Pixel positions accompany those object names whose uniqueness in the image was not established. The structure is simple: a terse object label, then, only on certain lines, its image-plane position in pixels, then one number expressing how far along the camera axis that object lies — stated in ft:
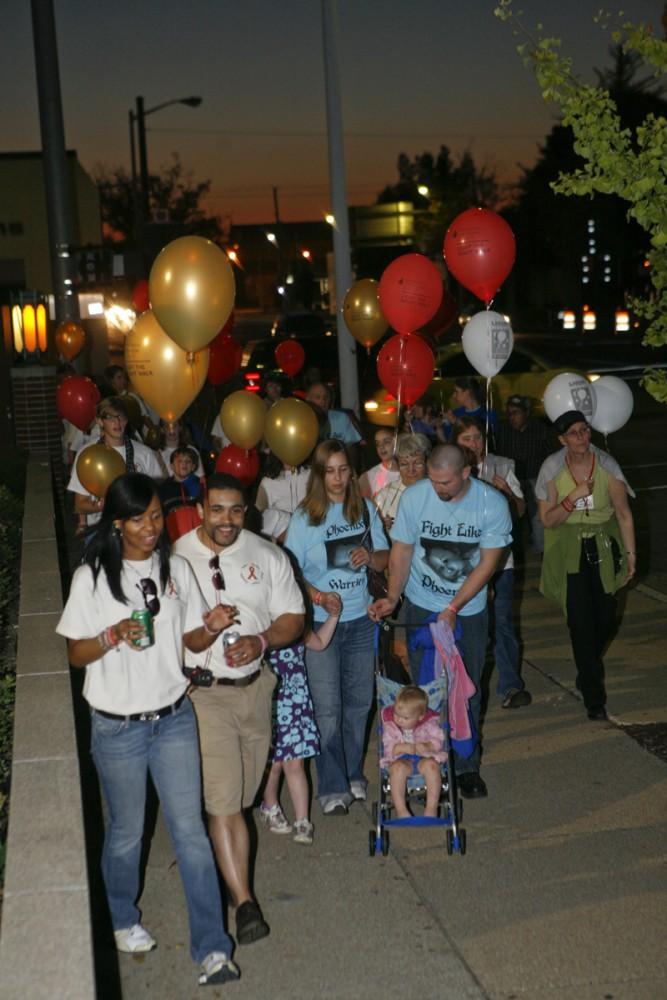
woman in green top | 24.82
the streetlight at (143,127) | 130.17
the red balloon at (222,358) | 42.11
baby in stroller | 19.72
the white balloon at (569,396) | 26.96
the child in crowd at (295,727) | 19.94
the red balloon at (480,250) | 28.91
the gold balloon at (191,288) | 23.67
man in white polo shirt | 17.02
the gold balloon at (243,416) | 30.99
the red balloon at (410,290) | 31.50
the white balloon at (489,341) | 29.22
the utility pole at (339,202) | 46.80
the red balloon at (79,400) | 40.55
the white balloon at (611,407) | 28.66
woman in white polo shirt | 15.56
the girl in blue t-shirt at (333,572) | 21.17
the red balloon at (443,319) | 42.22
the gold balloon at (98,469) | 29.01
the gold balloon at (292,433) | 28.66
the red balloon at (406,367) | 33.81
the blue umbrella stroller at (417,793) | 19.34
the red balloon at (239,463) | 31.48
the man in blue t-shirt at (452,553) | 21.18
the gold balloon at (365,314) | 39.27
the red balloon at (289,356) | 63.41
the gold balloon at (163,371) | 26.55
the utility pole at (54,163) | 52.80
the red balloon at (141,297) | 44.86
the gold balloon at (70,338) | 52.54
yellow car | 68.18
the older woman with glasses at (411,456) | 25.41
